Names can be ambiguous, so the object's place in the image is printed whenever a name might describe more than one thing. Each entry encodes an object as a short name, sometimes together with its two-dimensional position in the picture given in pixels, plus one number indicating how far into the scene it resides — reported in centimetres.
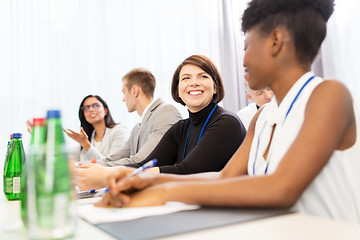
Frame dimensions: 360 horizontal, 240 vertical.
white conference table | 55
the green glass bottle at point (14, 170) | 118
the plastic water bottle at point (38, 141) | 53
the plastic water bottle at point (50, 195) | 51
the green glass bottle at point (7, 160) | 120
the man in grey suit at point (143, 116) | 231
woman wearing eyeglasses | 323
